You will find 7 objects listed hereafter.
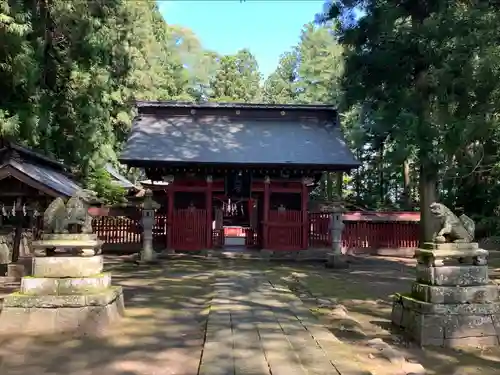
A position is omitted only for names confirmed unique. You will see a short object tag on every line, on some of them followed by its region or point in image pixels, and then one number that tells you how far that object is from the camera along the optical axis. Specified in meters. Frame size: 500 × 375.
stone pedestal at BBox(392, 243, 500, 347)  5.92
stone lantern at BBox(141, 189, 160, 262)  14.30
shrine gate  15.94
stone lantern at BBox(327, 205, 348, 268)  14.22
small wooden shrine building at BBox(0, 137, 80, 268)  10.03
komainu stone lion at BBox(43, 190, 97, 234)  6.55
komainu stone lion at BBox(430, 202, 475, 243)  6.25
